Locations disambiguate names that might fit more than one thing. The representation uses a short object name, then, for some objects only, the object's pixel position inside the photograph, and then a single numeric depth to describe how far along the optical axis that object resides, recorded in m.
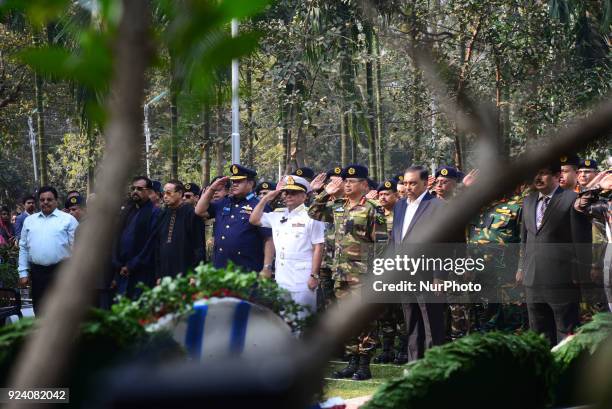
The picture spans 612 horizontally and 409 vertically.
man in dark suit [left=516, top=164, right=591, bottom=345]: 14.04
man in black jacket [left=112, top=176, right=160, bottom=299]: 18.49
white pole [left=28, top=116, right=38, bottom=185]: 84.18
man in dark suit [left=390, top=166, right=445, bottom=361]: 14.50
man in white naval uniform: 15.51
